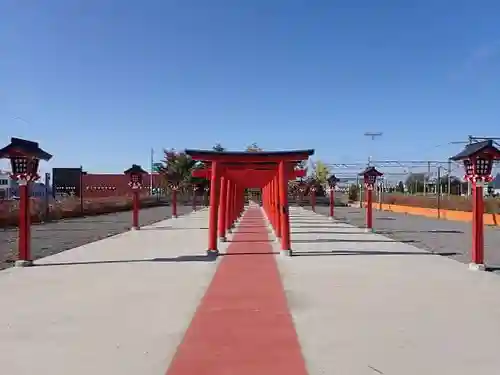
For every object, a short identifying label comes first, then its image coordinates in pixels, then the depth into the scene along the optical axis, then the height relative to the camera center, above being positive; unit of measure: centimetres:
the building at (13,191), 4384 +12
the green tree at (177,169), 6419 +273
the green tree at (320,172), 7566 +300
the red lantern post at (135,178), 2421 +63
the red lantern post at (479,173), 1125 +41
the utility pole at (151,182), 6922 +137
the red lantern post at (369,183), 2234 +41
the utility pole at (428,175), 5387 +210
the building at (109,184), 6768 +118
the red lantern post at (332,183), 3410 +64
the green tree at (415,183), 7725 +141
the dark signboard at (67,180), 5500 +126
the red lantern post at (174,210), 3416 -104
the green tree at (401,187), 7981 +93
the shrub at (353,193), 6919 +3
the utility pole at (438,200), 3665 -48
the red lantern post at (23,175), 1183 +37
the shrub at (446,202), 3238 -62
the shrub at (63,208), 2612 -98
